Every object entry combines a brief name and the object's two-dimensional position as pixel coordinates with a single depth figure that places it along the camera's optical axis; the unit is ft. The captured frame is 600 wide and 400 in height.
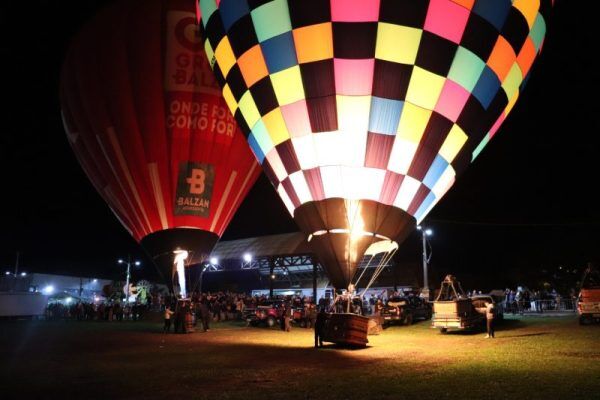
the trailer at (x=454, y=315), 47.26
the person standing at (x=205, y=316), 56.24
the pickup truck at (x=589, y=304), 51.42
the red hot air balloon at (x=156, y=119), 51.29
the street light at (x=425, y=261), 74.18
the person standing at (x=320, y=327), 36.78
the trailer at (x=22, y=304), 85.20
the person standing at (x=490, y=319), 41.28
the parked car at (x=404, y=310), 59.77
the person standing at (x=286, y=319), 55.01
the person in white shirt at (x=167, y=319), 54.28
